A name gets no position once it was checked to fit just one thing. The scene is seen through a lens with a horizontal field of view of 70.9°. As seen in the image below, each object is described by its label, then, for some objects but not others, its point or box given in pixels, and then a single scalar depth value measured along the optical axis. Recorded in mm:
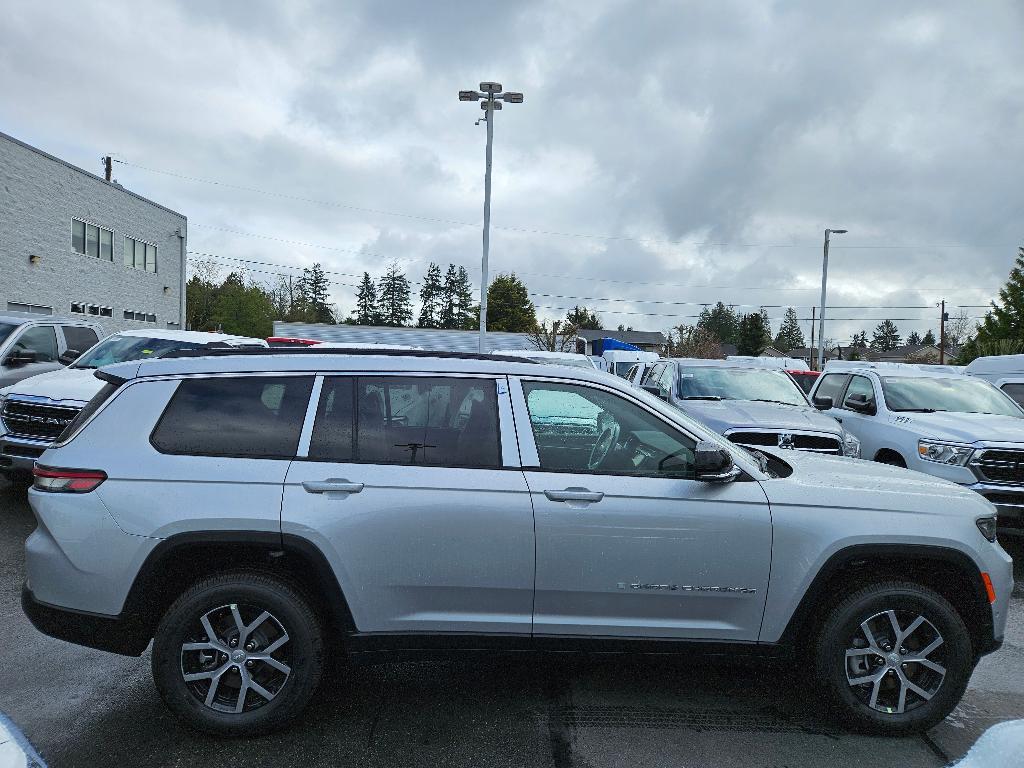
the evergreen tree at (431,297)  98375
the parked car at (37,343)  9789
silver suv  3293
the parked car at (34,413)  7195
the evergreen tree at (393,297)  99938
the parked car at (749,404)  7148
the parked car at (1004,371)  11086
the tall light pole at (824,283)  32000
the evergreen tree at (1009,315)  41728
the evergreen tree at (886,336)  144250
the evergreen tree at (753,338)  99938
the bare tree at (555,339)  38094
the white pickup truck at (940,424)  6664
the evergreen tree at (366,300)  100412
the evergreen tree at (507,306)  71438
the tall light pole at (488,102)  20812
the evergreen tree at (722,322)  134375
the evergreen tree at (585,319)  102125
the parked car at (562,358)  10522
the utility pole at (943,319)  55812
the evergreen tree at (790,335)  140625
